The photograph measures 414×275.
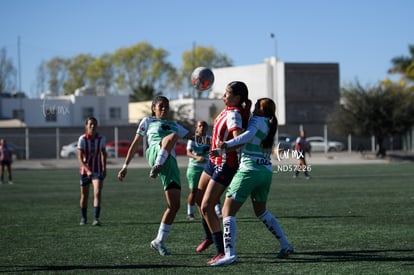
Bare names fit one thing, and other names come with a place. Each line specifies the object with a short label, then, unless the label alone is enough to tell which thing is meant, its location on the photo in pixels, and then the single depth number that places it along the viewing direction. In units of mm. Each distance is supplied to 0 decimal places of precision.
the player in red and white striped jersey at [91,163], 16781
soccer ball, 12633
